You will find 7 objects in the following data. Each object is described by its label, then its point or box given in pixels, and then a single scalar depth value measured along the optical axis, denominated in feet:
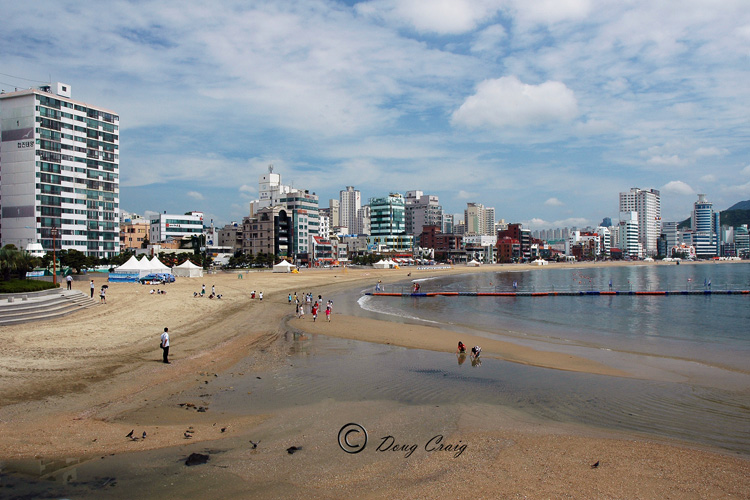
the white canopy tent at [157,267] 206.25
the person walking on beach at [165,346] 63.46
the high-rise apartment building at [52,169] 249.75
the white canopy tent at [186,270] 238.89
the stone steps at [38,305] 82.43
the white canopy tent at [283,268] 316.19
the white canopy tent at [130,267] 200.23
